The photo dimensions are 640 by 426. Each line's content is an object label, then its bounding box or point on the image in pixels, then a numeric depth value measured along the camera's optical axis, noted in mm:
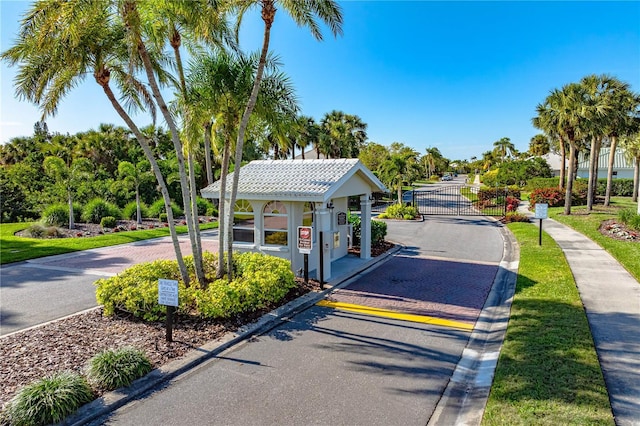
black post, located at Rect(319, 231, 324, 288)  10242
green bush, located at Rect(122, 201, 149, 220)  24516
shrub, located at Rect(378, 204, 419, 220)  25734
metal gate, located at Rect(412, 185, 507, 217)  29078
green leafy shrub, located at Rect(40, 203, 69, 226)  20453
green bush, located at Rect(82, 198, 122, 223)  22469
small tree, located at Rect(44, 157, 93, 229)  19828
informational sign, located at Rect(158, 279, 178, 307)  6426
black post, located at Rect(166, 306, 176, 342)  6609
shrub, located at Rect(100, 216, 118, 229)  21262
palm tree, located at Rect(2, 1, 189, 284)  6027
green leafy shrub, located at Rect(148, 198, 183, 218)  25594
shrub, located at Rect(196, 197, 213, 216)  28316
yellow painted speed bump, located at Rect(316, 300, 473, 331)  7941
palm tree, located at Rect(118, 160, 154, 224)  23125
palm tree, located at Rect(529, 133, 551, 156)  70438
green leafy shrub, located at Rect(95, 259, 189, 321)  7711
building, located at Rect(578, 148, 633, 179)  45169
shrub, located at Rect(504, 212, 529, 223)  23114
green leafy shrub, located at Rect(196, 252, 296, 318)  7605
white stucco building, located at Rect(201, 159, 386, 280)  10430
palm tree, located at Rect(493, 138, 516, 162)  86125
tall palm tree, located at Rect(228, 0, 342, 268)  8000
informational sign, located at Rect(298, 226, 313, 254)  9797
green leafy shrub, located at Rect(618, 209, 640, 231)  15987
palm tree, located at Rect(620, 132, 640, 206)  28141
